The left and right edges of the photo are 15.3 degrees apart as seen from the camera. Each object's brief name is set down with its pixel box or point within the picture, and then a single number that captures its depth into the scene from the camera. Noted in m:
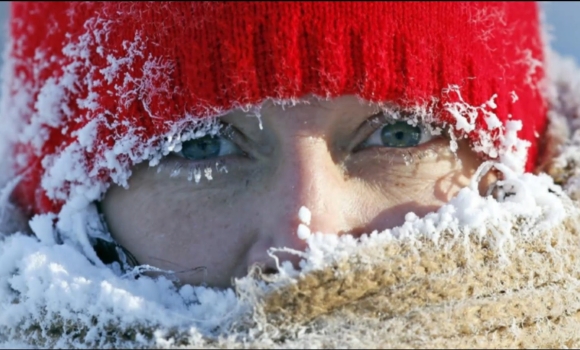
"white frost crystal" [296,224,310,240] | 0.64
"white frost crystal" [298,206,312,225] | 0.65
